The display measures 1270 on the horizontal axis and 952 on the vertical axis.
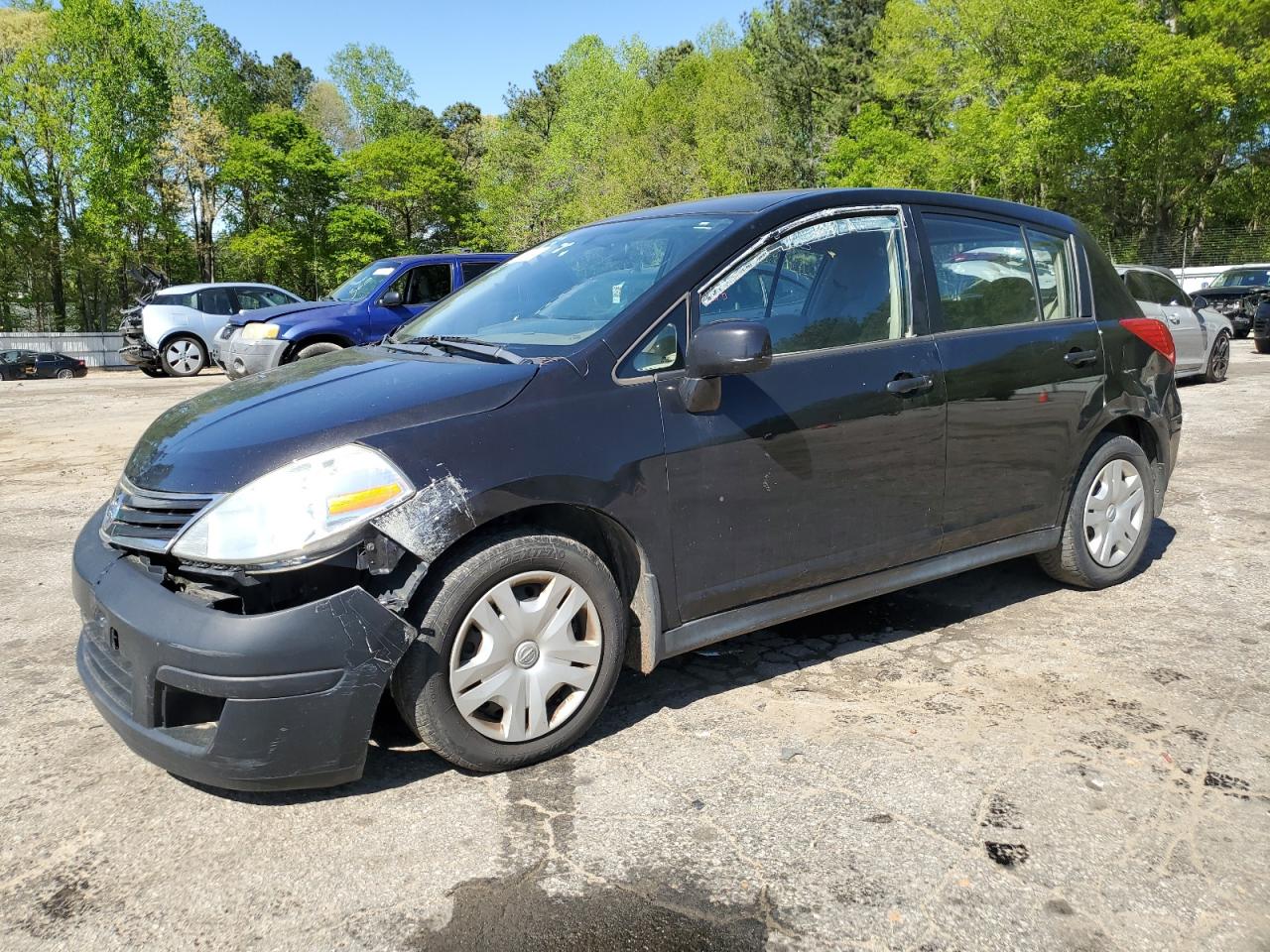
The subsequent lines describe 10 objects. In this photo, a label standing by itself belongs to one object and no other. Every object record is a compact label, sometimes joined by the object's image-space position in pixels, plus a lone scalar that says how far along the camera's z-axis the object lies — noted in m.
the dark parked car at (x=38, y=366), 27.95
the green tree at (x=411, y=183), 44.94
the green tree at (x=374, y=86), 60.78
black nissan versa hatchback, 2.63
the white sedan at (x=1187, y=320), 12.09
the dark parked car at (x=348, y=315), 11.43
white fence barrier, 33.28
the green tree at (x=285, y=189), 44.66
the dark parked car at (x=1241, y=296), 21.58
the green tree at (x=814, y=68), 47.47
